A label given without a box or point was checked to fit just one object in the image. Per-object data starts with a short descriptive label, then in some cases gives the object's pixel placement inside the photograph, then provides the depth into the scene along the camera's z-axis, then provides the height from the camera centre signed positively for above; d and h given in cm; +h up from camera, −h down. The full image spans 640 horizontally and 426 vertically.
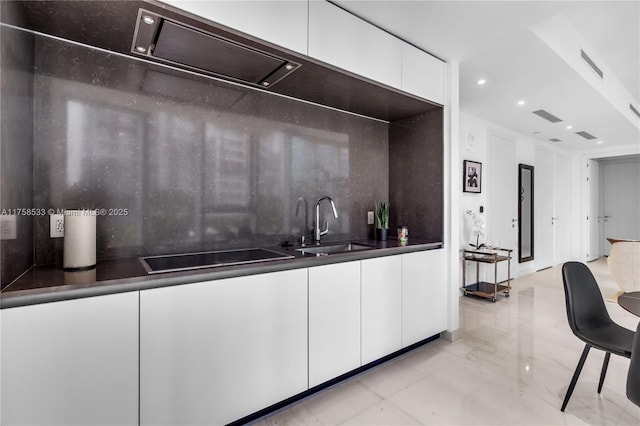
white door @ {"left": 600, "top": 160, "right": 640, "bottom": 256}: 723 +37
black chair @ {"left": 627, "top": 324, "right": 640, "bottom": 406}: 112 -60
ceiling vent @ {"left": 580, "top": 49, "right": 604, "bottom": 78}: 306 +160
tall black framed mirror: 516 +3
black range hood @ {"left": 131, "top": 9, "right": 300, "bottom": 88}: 149 +90
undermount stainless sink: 237 -27
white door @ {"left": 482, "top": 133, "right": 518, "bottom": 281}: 461 +32
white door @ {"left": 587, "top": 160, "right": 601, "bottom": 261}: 713 +14
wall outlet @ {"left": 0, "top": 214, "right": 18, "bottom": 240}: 115 -5
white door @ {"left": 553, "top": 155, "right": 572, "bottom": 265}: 621 +7
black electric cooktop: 149 -26
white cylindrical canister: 138 -12
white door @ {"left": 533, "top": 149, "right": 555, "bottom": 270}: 558 +10
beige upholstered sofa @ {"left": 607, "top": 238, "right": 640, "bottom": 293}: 346 -57
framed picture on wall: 410 +52
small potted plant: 274 -9
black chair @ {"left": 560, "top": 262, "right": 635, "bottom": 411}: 164 -62
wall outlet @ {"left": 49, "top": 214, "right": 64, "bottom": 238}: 155 -6
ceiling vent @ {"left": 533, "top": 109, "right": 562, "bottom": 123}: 407 +137
